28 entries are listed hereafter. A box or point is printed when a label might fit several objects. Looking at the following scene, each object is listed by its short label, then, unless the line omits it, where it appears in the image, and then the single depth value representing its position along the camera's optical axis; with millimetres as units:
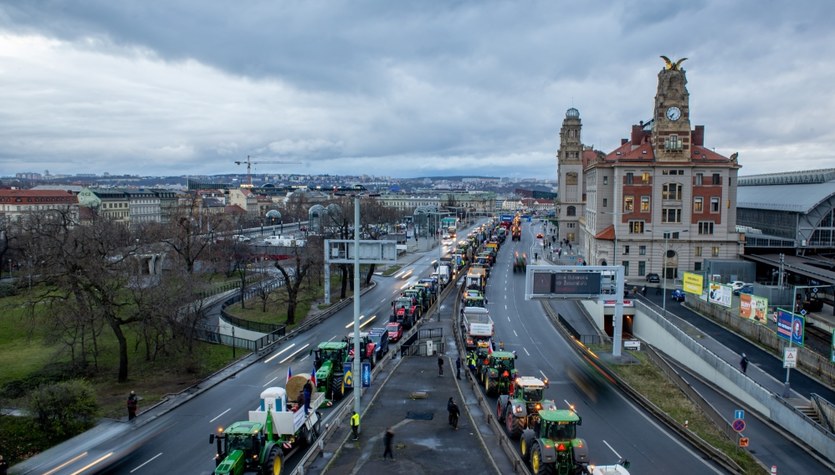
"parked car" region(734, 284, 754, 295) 52000
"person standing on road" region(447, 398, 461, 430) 26641
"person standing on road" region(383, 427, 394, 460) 23094
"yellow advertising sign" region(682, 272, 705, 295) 54469
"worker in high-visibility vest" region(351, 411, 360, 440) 25188
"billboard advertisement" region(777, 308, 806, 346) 34438
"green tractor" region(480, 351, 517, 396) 32656
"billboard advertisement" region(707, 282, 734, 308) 50534
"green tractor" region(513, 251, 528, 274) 93400
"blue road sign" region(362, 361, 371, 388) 31281
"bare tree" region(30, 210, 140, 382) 35781
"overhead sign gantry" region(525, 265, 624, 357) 43281
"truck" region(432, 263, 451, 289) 76100
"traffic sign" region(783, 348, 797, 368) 32719
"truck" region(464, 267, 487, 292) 70000
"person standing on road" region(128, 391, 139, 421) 29734
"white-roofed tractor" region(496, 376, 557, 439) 26125
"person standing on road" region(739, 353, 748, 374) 37344
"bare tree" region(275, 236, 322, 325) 56859
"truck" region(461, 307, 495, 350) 43094
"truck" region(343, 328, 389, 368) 38938
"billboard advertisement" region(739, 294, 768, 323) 43094
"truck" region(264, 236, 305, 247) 107625
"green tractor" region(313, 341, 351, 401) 32344
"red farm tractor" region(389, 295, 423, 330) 52844
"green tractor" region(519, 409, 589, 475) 21438
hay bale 27703
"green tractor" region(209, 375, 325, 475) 20766
